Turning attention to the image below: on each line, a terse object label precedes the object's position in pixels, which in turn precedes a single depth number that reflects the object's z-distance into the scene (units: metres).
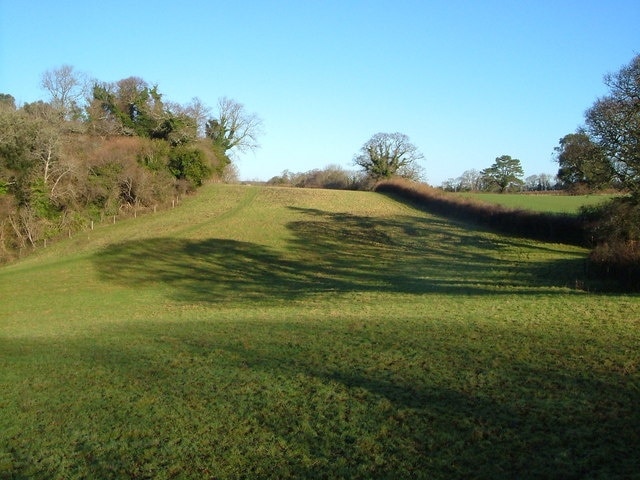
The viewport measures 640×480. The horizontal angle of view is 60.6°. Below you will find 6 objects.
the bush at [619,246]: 21.95
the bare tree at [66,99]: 61.25
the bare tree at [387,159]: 86.44
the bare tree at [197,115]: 63.42
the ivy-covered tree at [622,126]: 24.02
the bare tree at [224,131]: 79.15
